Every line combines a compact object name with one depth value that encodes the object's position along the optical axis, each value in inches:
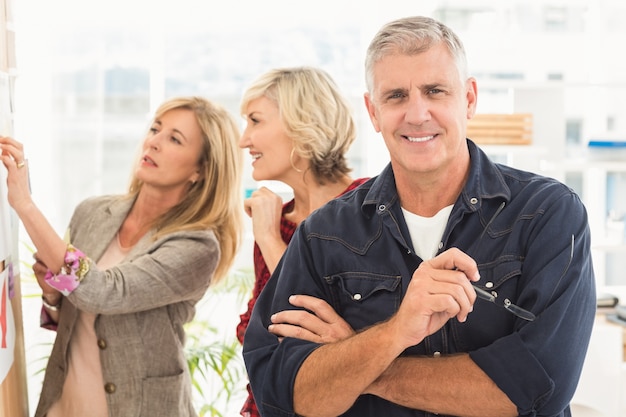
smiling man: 96.0
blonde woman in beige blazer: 119.5
